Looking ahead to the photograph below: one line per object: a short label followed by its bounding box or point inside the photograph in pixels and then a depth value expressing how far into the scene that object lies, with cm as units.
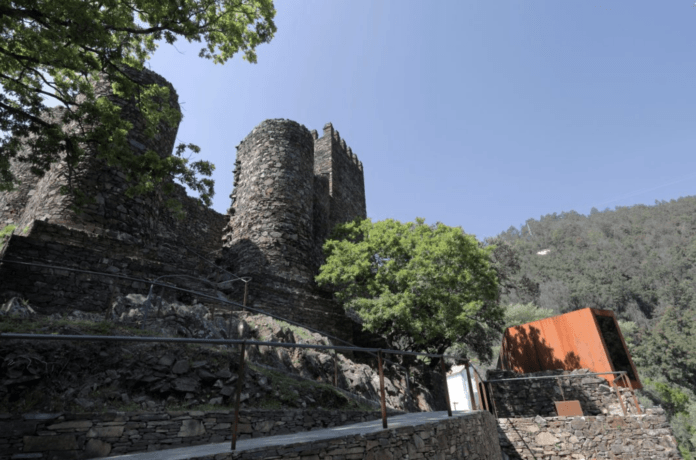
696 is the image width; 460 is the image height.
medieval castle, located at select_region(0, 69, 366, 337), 774
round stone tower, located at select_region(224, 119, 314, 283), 1413
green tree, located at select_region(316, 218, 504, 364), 1232
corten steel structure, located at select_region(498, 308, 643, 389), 1273
